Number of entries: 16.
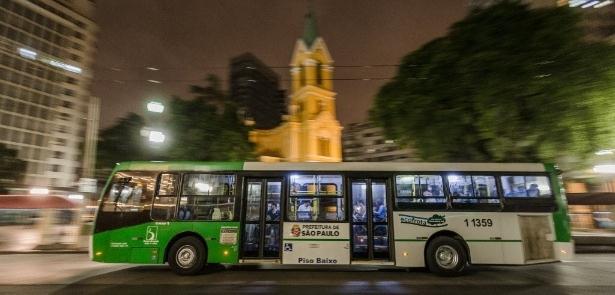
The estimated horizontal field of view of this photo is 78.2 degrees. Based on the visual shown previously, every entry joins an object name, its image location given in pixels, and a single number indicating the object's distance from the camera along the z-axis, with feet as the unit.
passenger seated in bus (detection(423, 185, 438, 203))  34.27
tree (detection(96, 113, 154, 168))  119.75
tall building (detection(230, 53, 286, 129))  371.35
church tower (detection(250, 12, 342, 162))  169.07
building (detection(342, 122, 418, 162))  306.76
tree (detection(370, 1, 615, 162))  41.96
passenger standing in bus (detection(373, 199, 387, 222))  34.32
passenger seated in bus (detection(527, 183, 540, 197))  34.32
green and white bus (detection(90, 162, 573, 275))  33.40
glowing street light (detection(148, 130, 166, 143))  65.31
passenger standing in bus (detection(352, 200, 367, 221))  34.22
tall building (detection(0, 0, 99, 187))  210.59
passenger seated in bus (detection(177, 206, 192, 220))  34.37
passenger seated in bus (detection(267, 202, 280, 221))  34.42
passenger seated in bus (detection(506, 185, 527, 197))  34.27
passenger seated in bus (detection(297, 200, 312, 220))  34.09
